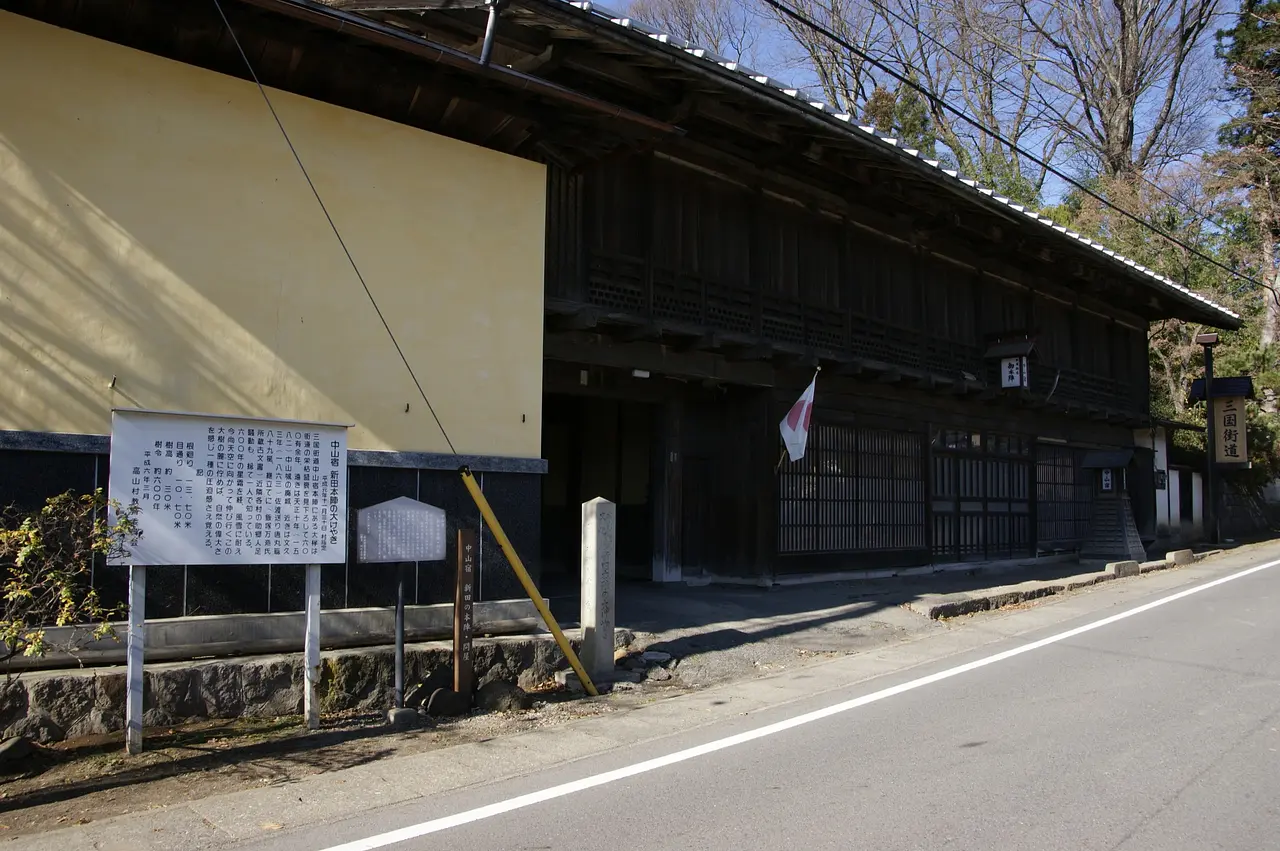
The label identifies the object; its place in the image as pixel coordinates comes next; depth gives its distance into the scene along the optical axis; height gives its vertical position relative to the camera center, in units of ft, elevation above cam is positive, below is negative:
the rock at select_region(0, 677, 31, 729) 20.18 -4.80
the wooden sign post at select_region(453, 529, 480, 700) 25.07 -3.67
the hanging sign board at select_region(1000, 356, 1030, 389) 57.36 +7.24
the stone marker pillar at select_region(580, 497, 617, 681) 27.99 -3.14
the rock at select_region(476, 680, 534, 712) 25.03 -5.77
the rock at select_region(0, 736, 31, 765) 18.92 -5.49
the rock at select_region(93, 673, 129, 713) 21.43 -4.82
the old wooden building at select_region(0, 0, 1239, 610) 27.53 +9.56
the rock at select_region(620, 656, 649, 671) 29.66 -5.71
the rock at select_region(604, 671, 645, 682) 28.37 -5.88
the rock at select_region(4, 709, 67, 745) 20.32 -5.43
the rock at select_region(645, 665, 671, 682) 28.99 -5.93
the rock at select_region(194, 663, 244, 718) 22.77 -5.05
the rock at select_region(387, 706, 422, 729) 23.21 -5.88
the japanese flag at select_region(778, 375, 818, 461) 42.42 +2.87
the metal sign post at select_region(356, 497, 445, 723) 23.97 -1.36
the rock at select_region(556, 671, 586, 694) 27.14 -5.82
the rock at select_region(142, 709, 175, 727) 21.89 -5.57
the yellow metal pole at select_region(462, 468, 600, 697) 25.38 -2.64
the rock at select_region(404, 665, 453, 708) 24.73 -5.43
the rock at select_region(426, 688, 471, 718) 24.35 -5.78
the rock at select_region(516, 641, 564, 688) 27.84 -5.37
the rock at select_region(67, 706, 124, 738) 21.06 -5.51
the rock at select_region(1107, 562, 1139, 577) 55.11 -4.81
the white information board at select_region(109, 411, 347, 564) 20.58 -0.06
